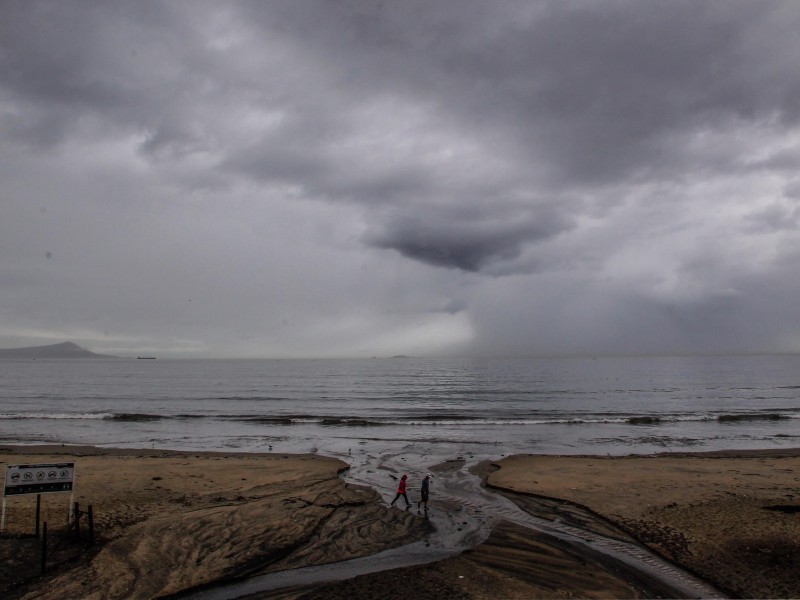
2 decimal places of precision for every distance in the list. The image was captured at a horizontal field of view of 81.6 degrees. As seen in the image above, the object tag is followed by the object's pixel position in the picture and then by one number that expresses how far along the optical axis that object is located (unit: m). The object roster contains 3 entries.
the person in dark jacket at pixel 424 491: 20.84
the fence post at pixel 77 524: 15.77
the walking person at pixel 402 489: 21.58
